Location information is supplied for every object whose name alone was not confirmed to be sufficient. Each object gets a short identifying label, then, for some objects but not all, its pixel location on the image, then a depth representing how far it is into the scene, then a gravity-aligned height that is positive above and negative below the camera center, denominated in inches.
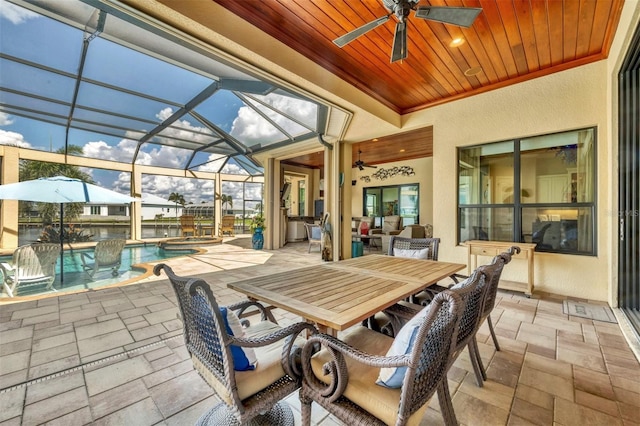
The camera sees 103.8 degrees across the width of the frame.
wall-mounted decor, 352.8 +60.3
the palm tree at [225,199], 442.9 +26.1
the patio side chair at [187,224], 395.5 -17.2
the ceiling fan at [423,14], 78.1 +64.3
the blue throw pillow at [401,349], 37.0 -20.5
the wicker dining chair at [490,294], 61.8 -25.3
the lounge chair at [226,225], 431.3 -19.6
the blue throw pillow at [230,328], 39.2 -18.9
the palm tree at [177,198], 426.3 +26.7
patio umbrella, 154.9 +14.2
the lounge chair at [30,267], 144.3 -31.7
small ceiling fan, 311.9 +62.3
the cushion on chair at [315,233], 281.5 -21.7
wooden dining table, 50.1 -19.5
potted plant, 310.7 -21.5
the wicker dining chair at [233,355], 37.7 -24.9
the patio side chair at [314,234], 277.9 -22.9
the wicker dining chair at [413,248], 110.2 -15.6
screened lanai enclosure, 131.9 +93.7
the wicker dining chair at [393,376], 34.3 -26.4
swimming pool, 152.9 -46.6
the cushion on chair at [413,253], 109.7 -17.8
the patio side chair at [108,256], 184.2 -31.4
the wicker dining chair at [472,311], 43.6 -23.2
